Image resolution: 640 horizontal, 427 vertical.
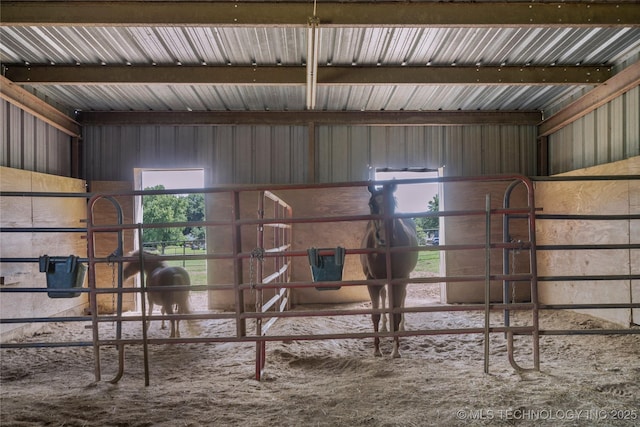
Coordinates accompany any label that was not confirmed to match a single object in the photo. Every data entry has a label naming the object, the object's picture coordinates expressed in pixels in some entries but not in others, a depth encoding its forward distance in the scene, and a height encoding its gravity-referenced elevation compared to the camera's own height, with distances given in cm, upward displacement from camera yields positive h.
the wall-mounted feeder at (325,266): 329 -42
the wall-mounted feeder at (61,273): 343 -47
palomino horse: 496 -94
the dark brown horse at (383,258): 393 -50
